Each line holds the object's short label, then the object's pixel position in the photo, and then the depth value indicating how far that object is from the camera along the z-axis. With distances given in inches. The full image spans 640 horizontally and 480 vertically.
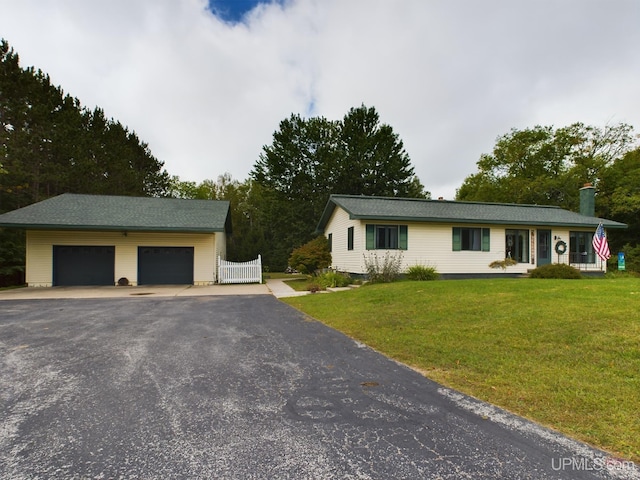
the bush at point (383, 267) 572.4
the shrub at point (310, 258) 738.8
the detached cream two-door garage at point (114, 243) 638.5
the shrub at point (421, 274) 575.5
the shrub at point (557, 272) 563.2
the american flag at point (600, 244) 494.9
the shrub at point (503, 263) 655.1
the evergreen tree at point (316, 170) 1159.6
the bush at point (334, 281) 590.6
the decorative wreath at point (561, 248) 685.3
